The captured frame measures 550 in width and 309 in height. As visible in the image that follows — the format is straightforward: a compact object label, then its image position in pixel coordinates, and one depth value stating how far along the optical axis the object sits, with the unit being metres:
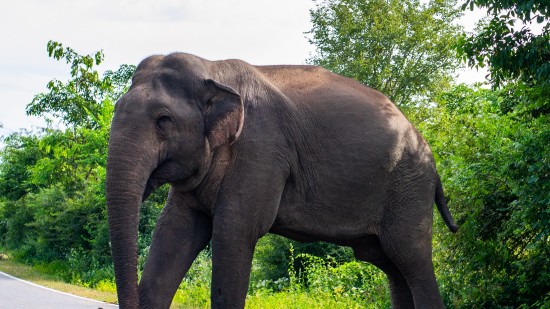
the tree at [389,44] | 51.34
